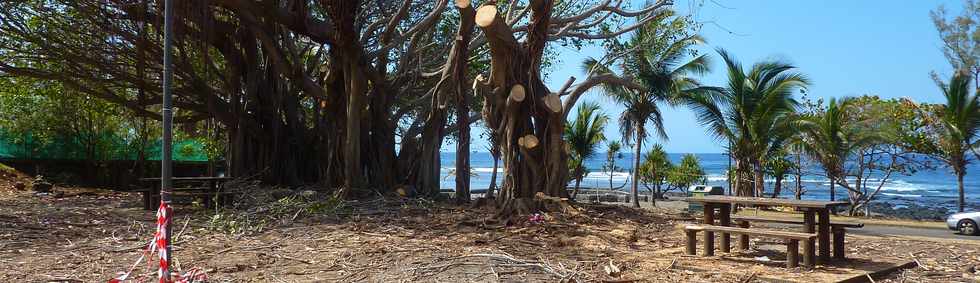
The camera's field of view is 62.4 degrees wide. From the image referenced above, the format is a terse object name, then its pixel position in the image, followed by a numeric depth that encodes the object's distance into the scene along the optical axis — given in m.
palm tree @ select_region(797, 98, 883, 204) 19.30
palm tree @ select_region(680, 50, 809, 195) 17.48
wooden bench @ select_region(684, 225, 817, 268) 7.41
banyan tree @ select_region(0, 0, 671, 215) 11.14
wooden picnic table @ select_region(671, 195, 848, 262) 7.58
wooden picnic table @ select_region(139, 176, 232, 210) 12.30
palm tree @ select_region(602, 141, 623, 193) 30.98
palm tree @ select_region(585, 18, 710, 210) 18.42
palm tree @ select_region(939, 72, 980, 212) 17.70
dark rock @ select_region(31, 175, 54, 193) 16.23
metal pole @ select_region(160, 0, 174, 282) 5.75
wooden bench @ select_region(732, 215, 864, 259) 8.09
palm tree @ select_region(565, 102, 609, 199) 24.47
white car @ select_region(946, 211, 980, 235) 14.17
